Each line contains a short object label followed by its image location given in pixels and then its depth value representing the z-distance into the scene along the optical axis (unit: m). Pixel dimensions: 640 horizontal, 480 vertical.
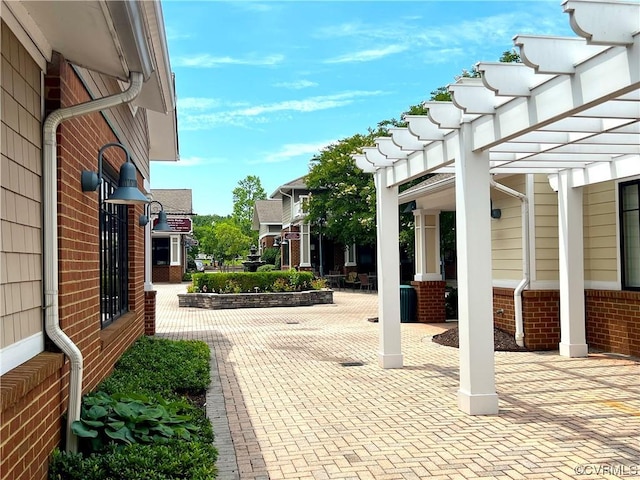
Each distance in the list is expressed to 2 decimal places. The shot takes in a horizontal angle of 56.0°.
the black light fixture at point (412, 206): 15.39
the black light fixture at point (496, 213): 11.49
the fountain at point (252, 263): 29.81
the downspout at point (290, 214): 36.09
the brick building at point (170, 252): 36.12
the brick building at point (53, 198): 3.53
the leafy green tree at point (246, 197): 77.91
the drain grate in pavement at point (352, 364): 9.34
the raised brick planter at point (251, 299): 20.83
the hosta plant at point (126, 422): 4.42
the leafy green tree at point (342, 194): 26.94
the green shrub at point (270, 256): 44.30
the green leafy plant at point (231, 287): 21.47
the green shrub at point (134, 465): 3.90
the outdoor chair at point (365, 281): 29.06
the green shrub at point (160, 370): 6.33
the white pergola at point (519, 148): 4.59
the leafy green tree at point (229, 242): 57.97
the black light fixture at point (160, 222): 11.27
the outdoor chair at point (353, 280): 30.33
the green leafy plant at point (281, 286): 22.11
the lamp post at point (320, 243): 30.59
